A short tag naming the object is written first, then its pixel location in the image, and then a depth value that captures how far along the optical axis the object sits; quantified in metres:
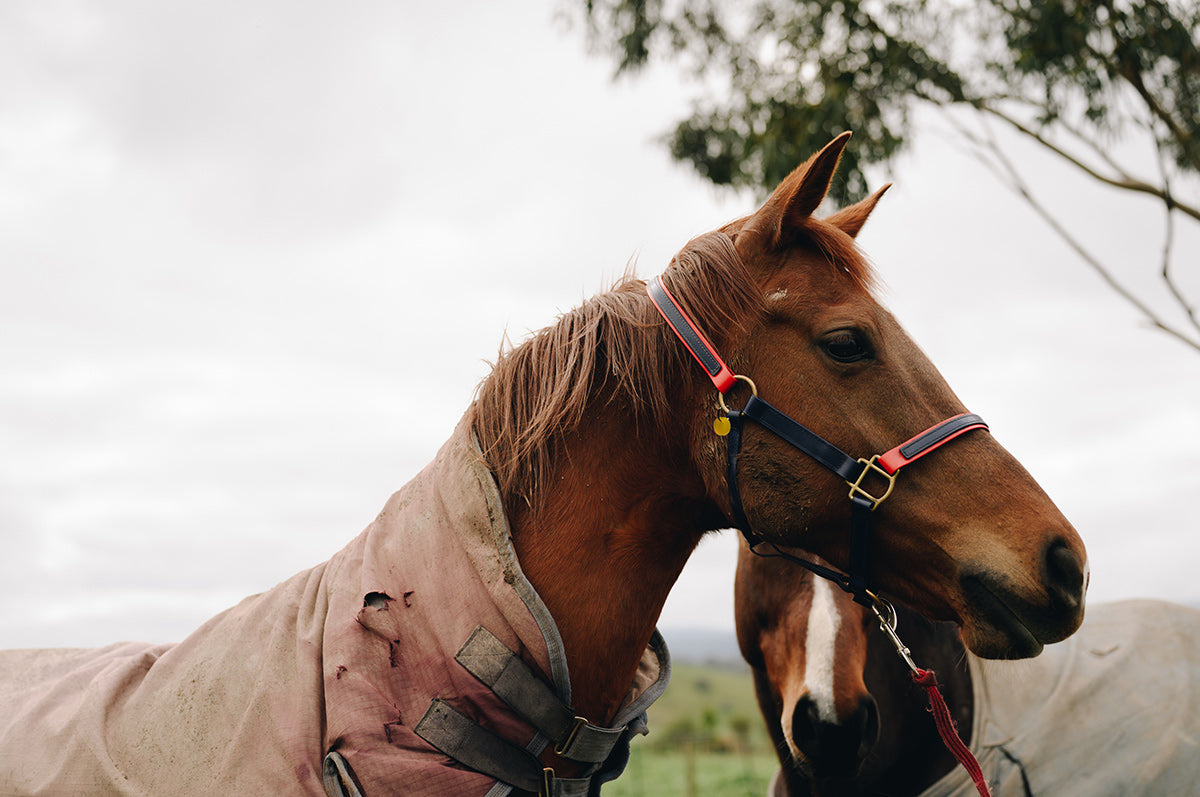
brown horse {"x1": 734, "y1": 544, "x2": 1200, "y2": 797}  2.88
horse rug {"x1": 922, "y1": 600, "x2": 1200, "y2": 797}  3.32
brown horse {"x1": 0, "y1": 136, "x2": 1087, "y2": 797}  1.89
